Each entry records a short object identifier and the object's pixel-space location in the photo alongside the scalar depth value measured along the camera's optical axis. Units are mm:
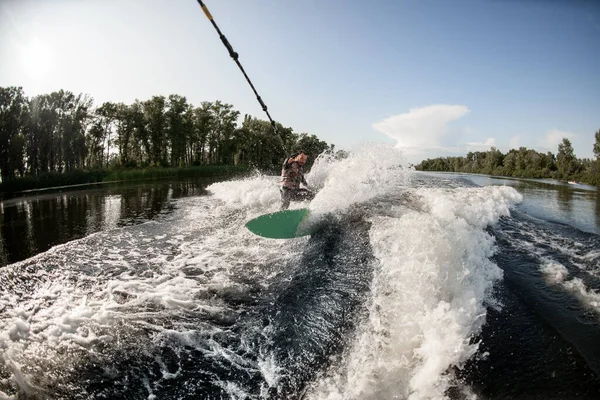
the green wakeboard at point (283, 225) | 7418
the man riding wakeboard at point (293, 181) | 9586
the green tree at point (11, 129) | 29305
